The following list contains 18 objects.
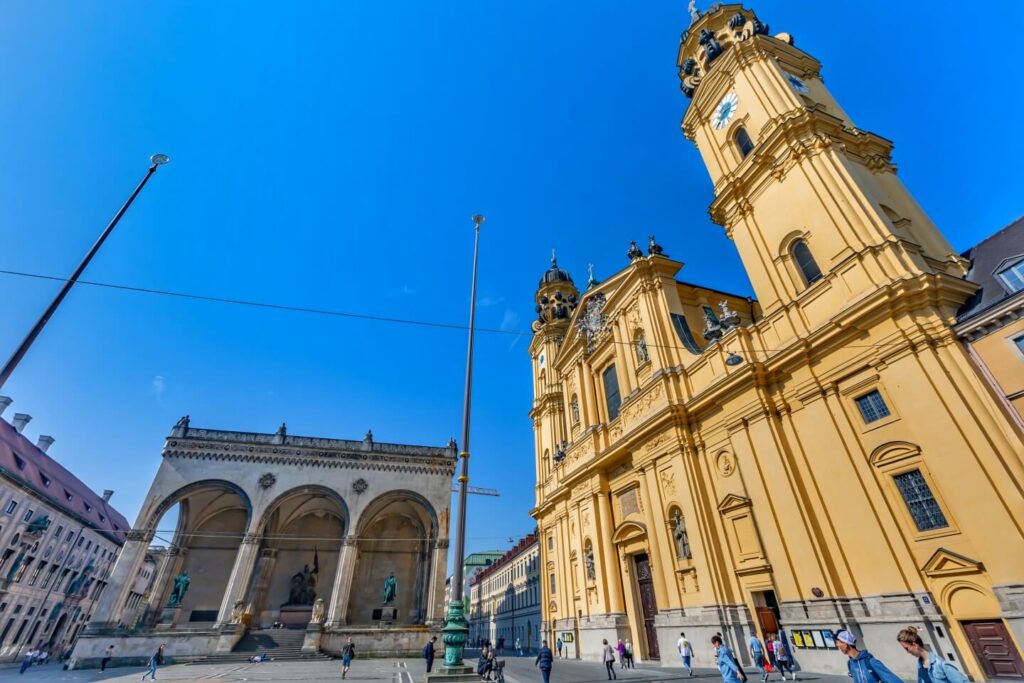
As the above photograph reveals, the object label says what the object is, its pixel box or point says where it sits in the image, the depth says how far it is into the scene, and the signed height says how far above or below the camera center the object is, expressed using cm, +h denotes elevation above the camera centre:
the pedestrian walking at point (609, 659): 1357 -74
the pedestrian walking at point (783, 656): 1177 -63
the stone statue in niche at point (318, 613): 2727 +115
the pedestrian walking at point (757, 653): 1236 -57
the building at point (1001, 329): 1046 +610
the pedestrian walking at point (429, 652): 1666 -59
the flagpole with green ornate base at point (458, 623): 852 +18
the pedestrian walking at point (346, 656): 1630 -65
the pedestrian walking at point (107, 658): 2299 -84
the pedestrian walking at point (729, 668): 769 -56
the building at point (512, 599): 4575 +355
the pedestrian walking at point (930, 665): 410 -31
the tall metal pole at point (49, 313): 755 +501
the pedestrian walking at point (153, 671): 1625 -102
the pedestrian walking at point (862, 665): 436 -32
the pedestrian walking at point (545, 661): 1188 -66
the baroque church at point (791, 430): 1067 +563
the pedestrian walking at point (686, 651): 1364 -55
